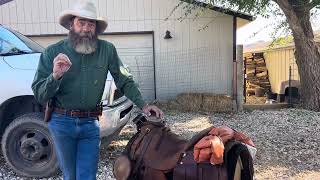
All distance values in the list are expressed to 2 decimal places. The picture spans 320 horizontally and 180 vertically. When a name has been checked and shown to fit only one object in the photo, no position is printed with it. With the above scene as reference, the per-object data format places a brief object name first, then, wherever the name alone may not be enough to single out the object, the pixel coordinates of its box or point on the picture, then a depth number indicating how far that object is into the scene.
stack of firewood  19.25
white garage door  13.95
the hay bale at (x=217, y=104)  12.09
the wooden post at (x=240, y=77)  12.17
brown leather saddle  2.57
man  3.19
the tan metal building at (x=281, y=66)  15.44
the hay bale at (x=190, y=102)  12.15
